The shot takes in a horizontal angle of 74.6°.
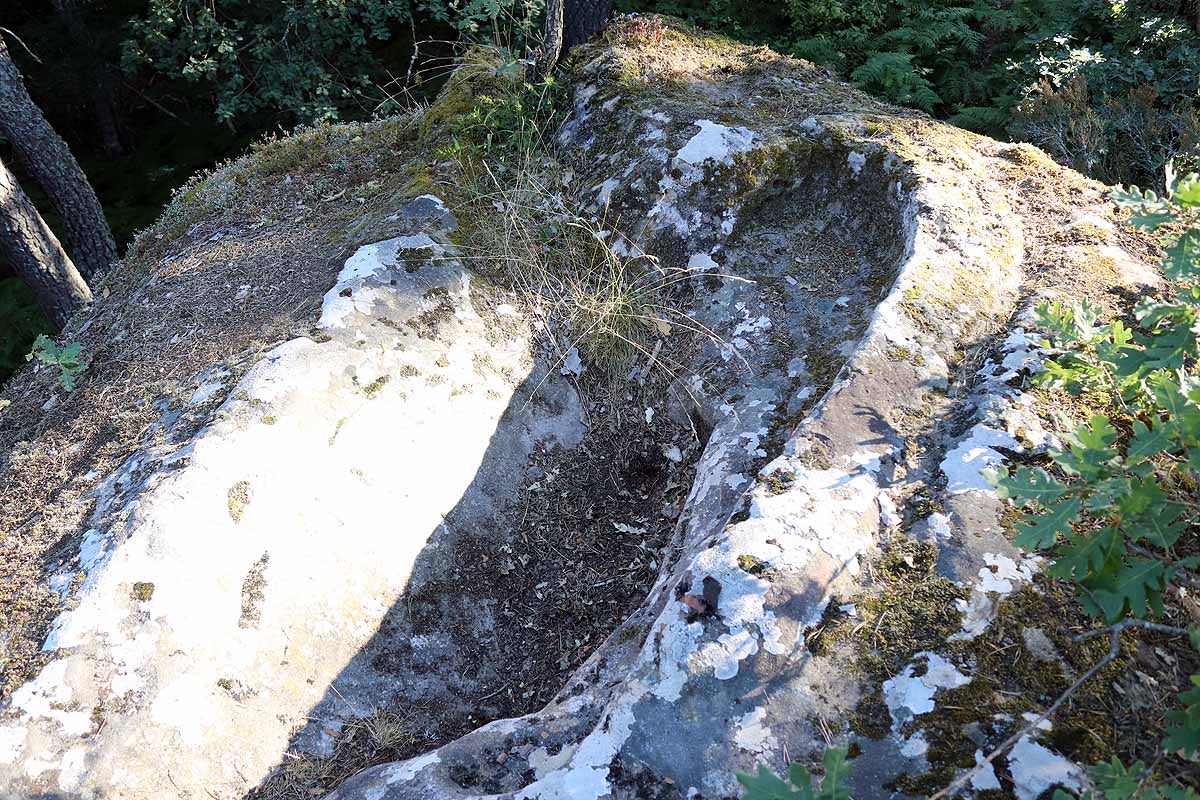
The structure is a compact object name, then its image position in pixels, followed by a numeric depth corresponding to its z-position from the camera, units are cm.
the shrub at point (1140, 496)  207
